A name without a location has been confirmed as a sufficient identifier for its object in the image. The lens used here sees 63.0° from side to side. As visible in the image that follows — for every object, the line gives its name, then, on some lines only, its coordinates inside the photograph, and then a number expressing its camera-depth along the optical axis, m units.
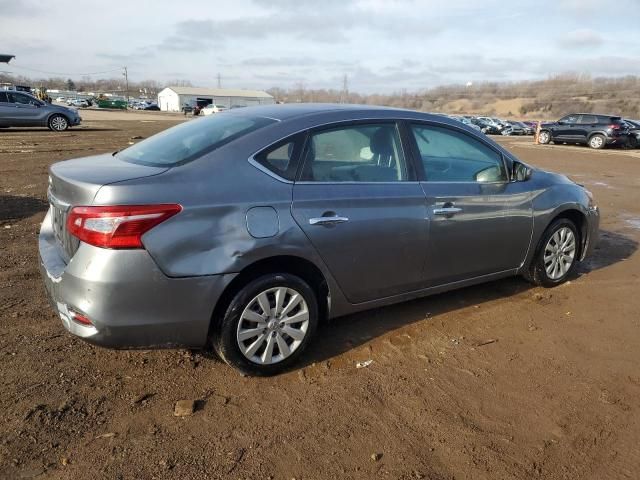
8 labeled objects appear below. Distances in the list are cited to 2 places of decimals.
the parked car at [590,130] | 25.31
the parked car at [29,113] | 20.38
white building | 100.19
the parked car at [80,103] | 79.11
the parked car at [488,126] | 45.16
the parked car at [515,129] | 44.81
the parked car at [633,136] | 26.28
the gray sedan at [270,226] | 2.79
